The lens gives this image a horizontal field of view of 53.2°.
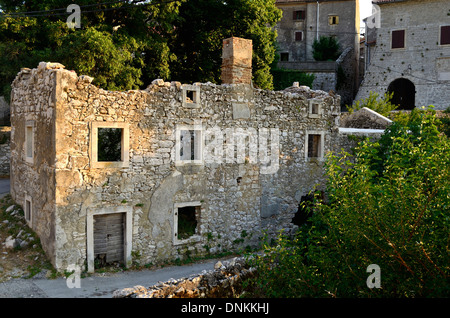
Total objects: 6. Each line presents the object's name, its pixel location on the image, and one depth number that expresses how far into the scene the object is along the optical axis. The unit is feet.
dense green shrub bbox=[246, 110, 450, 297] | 19.71
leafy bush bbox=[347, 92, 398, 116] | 92.32
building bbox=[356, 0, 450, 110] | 107.55
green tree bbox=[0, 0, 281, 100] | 59.57
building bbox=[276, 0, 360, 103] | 120.88
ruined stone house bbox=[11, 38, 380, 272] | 39.14
